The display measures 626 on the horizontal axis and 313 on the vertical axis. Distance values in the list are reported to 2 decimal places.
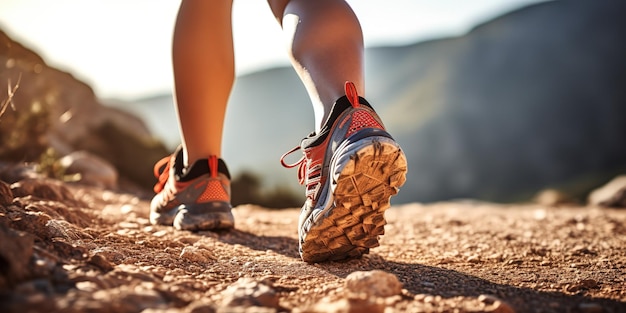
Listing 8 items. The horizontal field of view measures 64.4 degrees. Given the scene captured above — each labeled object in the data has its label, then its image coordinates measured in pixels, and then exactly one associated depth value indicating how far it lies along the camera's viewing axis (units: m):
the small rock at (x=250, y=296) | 0.91
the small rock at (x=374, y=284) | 1.04
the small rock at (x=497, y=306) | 0.94
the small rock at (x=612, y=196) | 5.96
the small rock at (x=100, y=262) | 1.07
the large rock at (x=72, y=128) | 5.07
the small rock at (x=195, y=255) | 1.42
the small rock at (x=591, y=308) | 0.99
